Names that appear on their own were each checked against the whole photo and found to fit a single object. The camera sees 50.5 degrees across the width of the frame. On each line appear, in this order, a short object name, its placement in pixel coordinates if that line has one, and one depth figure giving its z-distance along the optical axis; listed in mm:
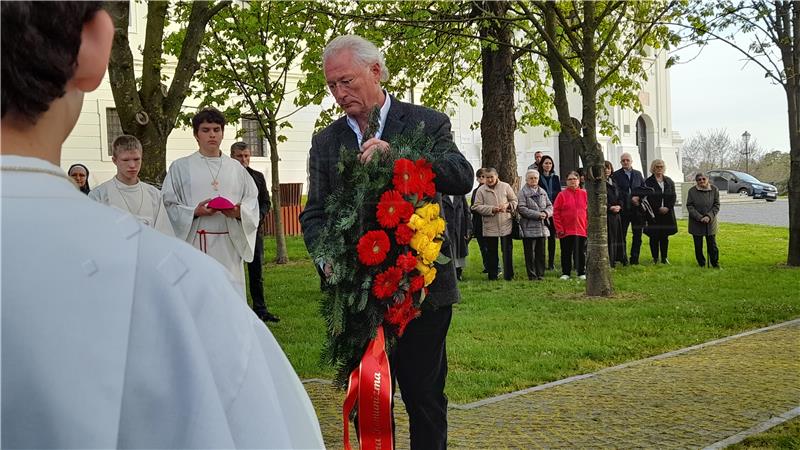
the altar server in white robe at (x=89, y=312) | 1090
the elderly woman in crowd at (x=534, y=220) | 15219
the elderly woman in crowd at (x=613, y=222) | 16266
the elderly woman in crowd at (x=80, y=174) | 11367
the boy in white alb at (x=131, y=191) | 7398
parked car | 41906
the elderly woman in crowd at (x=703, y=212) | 16531
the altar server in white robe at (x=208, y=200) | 7906
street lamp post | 50906
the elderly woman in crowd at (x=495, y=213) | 15312
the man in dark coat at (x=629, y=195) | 16781
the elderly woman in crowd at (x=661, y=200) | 16750
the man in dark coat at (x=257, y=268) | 11281
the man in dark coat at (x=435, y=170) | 4074
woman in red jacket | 15289
